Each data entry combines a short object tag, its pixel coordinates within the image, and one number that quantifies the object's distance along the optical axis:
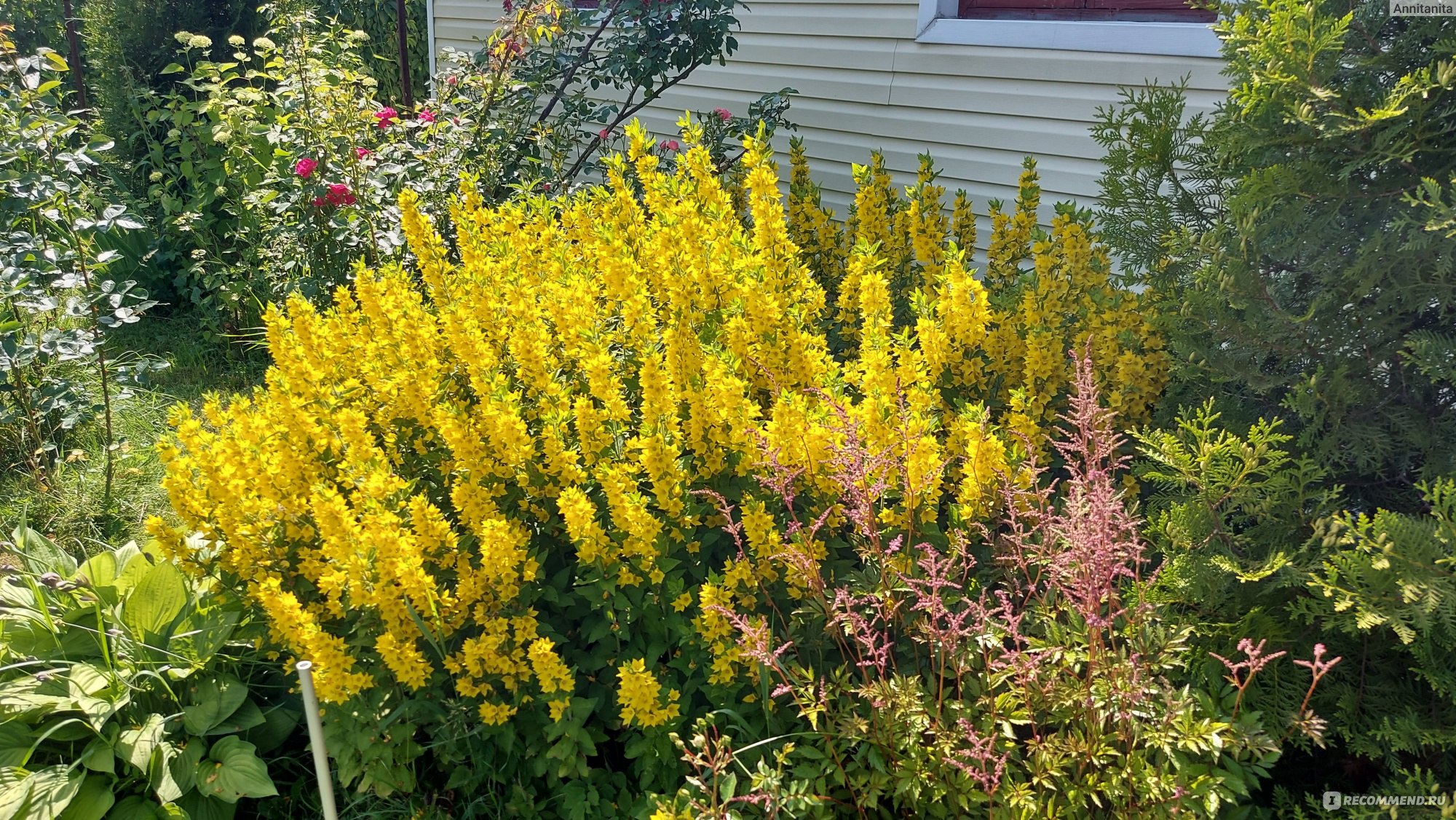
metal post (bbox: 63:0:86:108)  6.17
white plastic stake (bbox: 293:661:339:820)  1.35
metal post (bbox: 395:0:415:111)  6.27
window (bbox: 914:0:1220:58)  3.82
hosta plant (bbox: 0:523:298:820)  2.31
